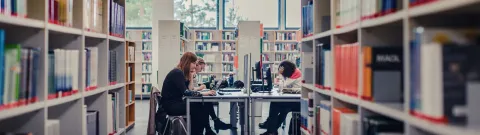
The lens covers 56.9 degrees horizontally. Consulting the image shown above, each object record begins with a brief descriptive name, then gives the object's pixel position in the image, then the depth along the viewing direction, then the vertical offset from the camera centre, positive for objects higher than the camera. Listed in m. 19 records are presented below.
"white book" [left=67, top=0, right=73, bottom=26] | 2.98 +0.36
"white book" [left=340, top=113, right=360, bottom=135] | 2.42 -0.33
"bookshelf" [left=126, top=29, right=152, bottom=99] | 12.76 +0.38
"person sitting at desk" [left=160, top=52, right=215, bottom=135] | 4.99 -0.32
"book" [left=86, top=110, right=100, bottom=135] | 3.55 -0.47
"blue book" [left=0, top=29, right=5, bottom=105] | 1.95 +0.03
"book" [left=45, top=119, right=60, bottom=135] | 2.58 -0.37
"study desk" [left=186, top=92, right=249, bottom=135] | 4.99 -0.39
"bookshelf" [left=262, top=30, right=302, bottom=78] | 13.15 +0.59
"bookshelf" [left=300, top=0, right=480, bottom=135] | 1.48 +0.01
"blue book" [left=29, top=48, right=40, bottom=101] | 2.31 -0.04
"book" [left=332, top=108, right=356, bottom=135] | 2.69 -0.33
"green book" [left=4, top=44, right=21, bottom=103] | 2.03 -0.03
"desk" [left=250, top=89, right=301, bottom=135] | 5.10 -0.38
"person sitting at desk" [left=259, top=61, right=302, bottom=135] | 5.80 -0.53
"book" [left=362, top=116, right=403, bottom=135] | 2.06 -0.29
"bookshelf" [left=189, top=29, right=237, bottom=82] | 13.03 +0.44
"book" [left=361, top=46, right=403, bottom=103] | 2.04 -0.03
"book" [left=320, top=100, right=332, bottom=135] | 3.03 -0.36
